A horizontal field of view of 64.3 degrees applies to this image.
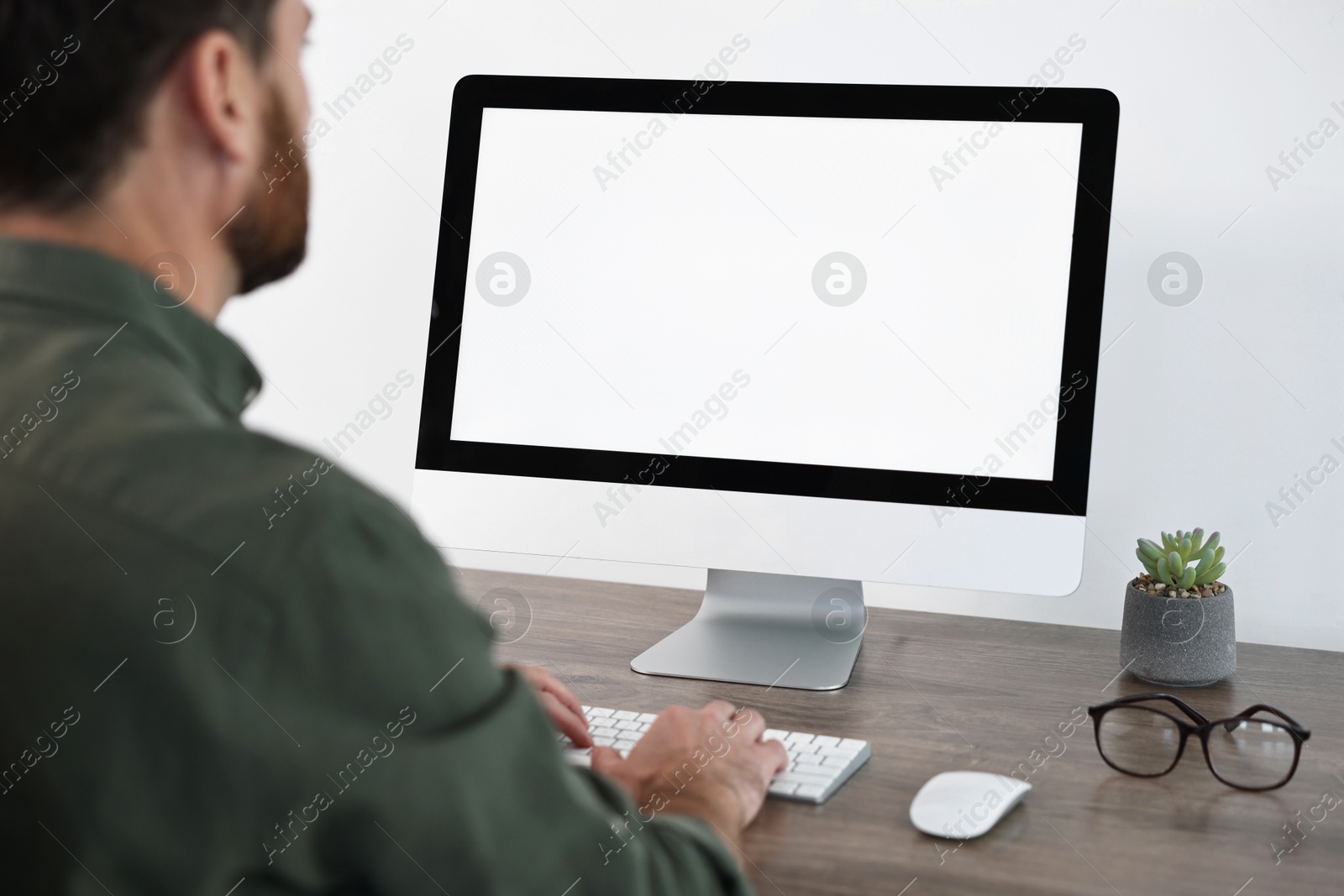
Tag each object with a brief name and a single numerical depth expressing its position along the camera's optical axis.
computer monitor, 1.12
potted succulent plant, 1.16
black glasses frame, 0.91
